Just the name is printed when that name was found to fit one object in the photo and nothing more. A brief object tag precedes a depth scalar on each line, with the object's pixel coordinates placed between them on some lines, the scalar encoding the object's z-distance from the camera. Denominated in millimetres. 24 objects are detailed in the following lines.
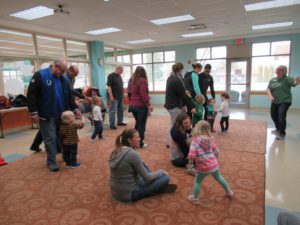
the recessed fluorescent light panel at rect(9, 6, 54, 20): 4473
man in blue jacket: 2783
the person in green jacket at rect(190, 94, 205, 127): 3969
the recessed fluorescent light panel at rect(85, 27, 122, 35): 6594
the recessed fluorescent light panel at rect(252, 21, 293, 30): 6659
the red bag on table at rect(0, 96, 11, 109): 5141
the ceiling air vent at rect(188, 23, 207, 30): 6396
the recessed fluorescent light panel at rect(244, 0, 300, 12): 4633
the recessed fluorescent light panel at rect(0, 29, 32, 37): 5668
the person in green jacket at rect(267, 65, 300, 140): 4273
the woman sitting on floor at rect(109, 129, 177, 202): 2055
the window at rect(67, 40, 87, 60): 8062
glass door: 8648
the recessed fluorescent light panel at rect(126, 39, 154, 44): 8764
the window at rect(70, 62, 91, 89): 8039
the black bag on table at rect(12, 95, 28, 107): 5418
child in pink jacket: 2068
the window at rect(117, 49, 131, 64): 10703
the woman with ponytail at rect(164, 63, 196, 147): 3422
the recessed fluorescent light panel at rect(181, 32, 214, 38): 7795
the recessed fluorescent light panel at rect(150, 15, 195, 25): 5559
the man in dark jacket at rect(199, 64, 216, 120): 4891
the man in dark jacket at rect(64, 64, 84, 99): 3826
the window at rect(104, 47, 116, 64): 10027
